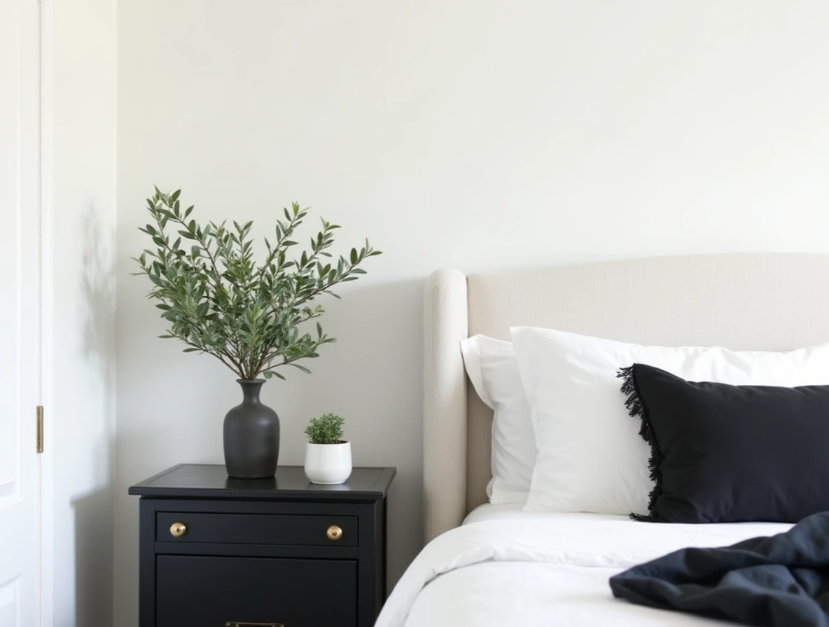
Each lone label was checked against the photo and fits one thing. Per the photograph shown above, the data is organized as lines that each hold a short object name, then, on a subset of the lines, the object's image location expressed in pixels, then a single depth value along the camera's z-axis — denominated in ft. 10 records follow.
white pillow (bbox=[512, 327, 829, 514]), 5.63
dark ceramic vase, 6.41
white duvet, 3.21
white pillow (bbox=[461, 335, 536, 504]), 6.40
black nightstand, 5.89
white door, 5.63
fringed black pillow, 5.02
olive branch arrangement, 6.38
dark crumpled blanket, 2.92
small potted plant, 6.14
